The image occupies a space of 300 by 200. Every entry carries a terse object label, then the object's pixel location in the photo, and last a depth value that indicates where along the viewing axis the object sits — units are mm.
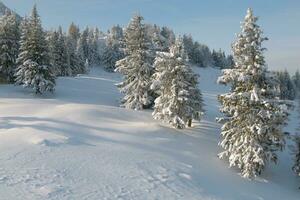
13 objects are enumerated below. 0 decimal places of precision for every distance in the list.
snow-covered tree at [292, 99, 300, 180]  29497
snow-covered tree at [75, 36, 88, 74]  101338
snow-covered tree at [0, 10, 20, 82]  57466
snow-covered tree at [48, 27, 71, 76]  78688
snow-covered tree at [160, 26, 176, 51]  192125
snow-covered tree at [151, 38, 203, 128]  34812
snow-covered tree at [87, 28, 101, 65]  140275
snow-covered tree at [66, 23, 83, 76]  89462
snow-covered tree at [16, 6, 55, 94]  50594
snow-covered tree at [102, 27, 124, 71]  126375
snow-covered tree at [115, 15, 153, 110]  44250
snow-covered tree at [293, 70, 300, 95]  175175
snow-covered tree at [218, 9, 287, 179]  28281
